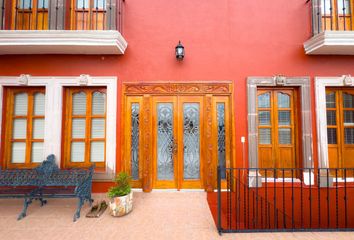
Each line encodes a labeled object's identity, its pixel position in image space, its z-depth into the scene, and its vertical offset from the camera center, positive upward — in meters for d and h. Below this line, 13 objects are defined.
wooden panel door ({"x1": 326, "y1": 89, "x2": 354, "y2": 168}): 5.04 +0.11
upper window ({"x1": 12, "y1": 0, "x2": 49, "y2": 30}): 4.98 +2.79
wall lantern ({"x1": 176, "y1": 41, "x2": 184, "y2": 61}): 4.79 +1.83
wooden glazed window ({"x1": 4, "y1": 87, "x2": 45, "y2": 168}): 4.97 +0.08
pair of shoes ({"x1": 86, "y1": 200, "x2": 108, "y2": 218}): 3.65 -1.49
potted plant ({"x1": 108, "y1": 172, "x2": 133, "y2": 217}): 3.62 -1.21
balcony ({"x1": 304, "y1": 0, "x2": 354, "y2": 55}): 4.45 +2.49
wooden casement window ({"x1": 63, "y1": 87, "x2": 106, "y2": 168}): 4.99 +0.08
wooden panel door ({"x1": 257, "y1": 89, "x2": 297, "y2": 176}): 5.00 +0.06
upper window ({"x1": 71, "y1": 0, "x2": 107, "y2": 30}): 5.05 +2.80
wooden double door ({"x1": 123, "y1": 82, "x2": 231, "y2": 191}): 4.85 -0.19
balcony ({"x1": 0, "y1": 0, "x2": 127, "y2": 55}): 4.40 +2.46
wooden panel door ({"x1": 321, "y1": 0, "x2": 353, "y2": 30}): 5.05 +2.86
